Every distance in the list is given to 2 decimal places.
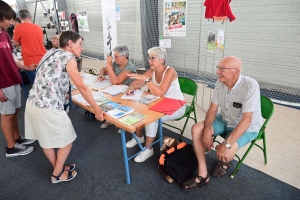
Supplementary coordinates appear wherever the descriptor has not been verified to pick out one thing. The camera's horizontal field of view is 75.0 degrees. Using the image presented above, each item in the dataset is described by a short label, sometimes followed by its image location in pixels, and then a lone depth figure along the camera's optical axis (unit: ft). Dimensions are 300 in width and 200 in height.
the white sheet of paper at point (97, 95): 6.55
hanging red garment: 8.11
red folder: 5.59
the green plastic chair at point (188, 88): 7.55
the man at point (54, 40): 11.47
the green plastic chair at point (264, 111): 5.71
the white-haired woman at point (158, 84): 6.75
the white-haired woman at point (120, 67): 8.02
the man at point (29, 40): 10.14
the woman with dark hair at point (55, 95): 4.95
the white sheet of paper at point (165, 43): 13.78
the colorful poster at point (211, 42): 10.10
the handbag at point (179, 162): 5.89
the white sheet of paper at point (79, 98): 6.23
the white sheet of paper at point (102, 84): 7.74
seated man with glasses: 5.29
